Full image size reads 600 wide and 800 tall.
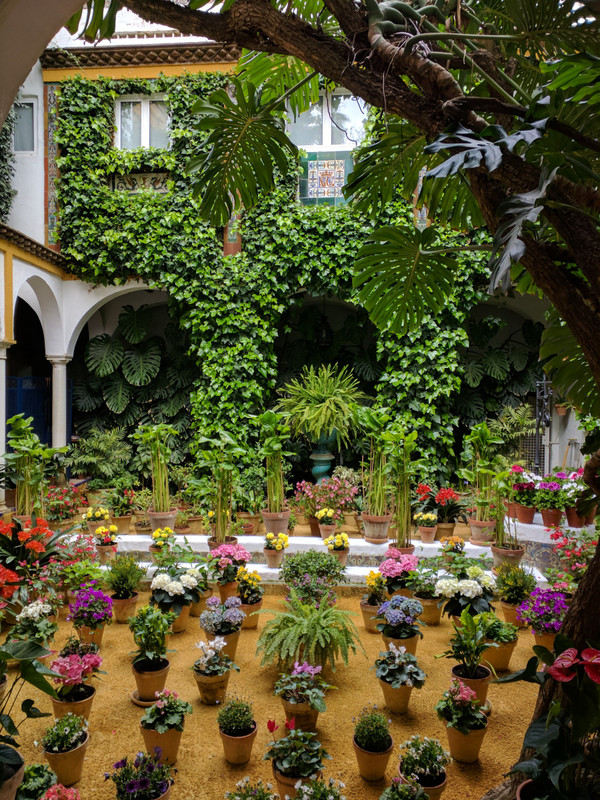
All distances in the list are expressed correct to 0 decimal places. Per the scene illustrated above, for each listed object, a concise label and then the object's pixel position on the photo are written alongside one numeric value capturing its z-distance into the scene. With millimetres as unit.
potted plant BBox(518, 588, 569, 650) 3455
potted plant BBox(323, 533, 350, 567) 5367
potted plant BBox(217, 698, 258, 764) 2730
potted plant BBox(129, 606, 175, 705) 3303
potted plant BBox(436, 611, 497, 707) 3113
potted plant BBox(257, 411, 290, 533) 6082
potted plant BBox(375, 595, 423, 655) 3512
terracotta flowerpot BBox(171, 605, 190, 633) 4340
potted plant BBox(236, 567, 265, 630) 4391
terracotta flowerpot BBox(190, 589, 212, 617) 4621
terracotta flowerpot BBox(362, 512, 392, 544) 5820
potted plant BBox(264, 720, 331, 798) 2324
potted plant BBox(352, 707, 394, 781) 2596
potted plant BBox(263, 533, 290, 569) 5367
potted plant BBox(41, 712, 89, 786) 2576
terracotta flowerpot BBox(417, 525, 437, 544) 5863
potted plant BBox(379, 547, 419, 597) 4309
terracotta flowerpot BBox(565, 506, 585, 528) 5582
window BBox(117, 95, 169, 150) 8367
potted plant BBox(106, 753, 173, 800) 2197
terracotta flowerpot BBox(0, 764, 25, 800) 1806
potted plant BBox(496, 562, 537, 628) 4223
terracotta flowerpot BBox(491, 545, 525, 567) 5184
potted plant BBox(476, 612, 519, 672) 3531
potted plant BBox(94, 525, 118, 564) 5410
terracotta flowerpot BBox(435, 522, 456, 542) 6137
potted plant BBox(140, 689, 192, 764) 2697
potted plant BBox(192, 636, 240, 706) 3273
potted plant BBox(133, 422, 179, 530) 6211
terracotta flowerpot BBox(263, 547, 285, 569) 5418
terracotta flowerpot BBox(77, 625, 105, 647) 3673
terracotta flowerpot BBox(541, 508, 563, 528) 5605
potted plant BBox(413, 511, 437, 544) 5860
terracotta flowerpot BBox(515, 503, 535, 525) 5812
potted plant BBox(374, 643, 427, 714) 3090
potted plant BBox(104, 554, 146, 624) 4457
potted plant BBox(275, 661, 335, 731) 2902
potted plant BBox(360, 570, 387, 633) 4285
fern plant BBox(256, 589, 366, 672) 3439
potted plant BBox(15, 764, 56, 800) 2016
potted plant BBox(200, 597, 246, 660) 3598
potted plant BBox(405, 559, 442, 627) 4402
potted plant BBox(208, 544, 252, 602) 4555
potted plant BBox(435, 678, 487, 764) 2726
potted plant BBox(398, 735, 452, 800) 2281
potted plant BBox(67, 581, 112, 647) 3535
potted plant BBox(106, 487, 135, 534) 6523
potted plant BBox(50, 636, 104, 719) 2871
